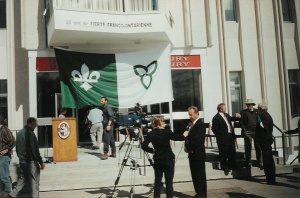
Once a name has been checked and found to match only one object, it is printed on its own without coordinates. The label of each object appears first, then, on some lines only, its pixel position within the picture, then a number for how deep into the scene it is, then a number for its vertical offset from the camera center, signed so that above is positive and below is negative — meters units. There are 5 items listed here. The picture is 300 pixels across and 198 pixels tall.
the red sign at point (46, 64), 12.45 +2.25
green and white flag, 11.20 +1.48
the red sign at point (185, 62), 13.47 +2.26
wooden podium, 9.31 -0.59
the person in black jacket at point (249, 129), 8.91 -0.47
